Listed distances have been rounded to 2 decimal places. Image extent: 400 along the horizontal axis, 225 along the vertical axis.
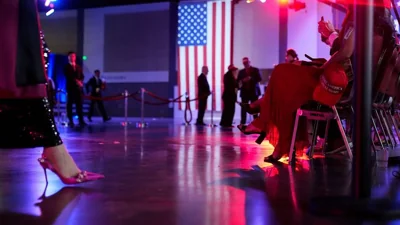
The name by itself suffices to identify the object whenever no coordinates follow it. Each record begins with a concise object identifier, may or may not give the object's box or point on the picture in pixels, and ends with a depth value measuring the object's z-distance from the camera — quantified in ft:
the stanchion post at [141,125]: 31.24
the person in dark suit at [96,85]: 39.58
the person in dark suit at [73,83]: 30.68
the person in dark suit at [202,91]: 35.55
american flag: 44.47
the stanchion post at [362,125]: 5.90
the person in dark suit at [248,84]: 33.37
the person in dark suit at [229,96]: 34.01
